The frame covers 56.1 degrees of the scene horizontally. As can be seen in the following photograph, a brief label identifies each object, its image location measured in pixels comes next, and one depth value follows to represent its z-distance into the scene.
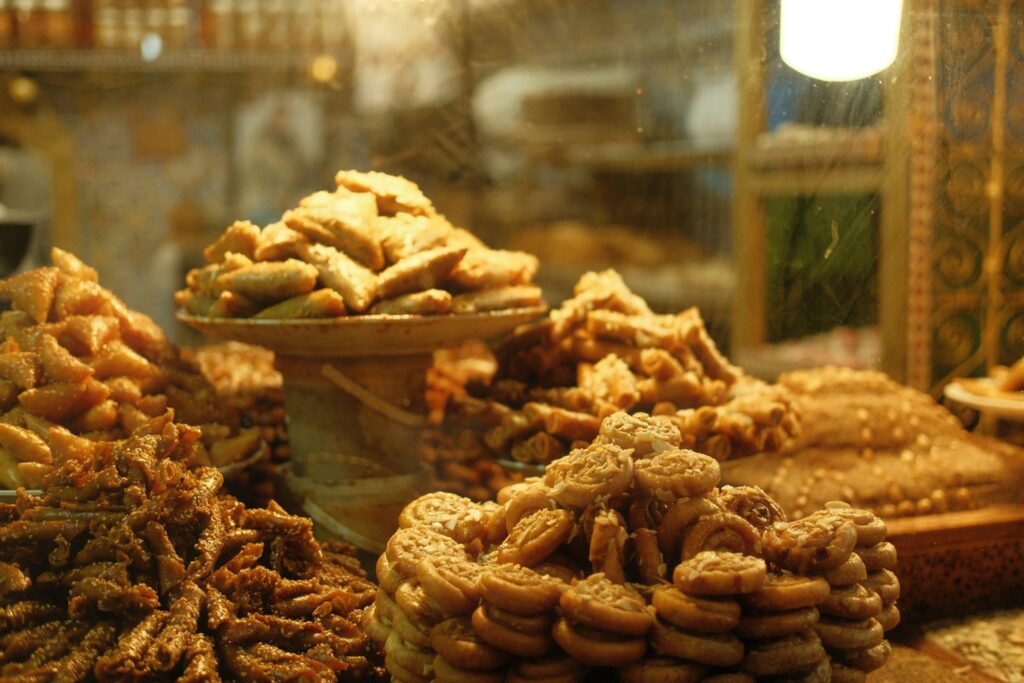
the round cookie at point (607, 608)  1.28
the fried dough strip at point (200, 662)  1.48
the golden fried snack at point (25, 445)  1.93
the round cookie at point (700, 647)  1.28
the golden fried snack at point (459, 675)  1.33
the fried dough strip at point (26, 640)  1.52
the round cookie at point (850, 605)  1.41
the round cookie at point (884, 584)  1.50
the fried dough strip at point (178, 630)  1.47
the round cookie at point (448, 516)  1.60
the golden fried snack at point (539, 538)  1.42
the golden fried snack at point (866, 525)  1.50
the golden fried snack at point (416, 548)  1.50
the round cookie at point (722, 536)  1.40
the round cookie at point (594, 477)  1.42
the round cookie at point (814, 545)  1.40
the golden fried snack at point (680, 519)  1.43
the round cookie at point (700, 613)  1.28
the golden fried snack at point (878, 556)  1.50
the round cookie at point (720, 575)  1.28
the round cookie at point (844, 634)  1.41
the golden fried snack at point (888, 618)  1.51
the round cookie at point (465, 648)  1.33
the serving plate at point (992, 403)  2.48
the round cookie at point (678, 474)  1.42
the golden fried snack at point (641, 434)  1.51
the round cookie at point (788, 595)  1.32
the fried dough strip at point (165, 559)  1.59
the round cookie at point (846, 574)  1.41
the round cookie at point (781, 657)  1.31
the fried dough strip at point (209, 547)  1.63
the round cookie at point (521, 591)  1.31
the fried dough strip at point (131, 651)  1.45
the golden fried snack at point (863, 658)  1.44
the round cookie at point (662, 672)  1.28
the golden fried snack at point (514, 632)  1.32
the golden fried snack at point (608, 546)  1.40
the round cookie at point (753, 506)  1.50
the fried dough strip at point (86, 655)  1.46
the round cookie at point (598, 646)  1.27
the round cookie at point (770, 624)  1.32
